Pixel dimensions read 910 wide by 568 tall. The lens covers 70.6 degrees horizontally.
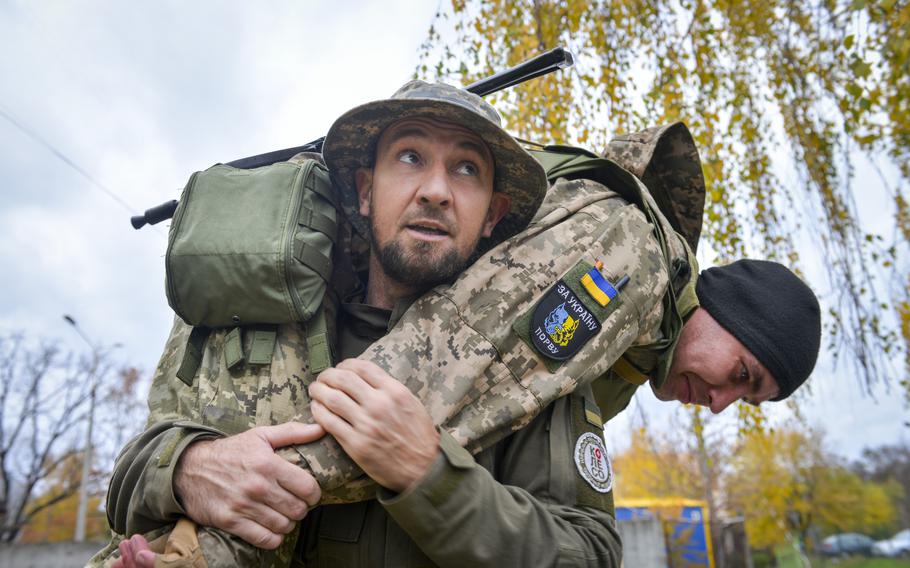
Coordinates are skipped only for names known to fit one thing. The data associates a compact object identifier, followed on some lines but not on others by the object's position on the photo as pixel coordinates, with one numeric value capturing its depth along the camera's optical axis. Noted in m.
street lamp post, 17.80
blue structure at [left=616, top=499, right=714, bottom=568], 18.34
